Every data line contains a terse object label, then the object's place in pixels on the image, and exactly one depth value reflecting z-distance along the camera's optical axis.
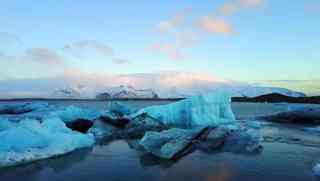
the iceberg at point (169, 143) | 9.72
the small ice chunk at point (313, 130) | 17.18
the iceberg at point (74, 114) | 18.17
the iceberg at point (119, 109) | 20.91
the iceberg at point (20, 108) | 28.17
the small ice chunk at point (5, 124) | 12.72
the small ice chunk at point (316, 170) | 7.23
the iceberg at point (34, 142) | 8.84
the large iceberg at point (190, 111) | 16.59
